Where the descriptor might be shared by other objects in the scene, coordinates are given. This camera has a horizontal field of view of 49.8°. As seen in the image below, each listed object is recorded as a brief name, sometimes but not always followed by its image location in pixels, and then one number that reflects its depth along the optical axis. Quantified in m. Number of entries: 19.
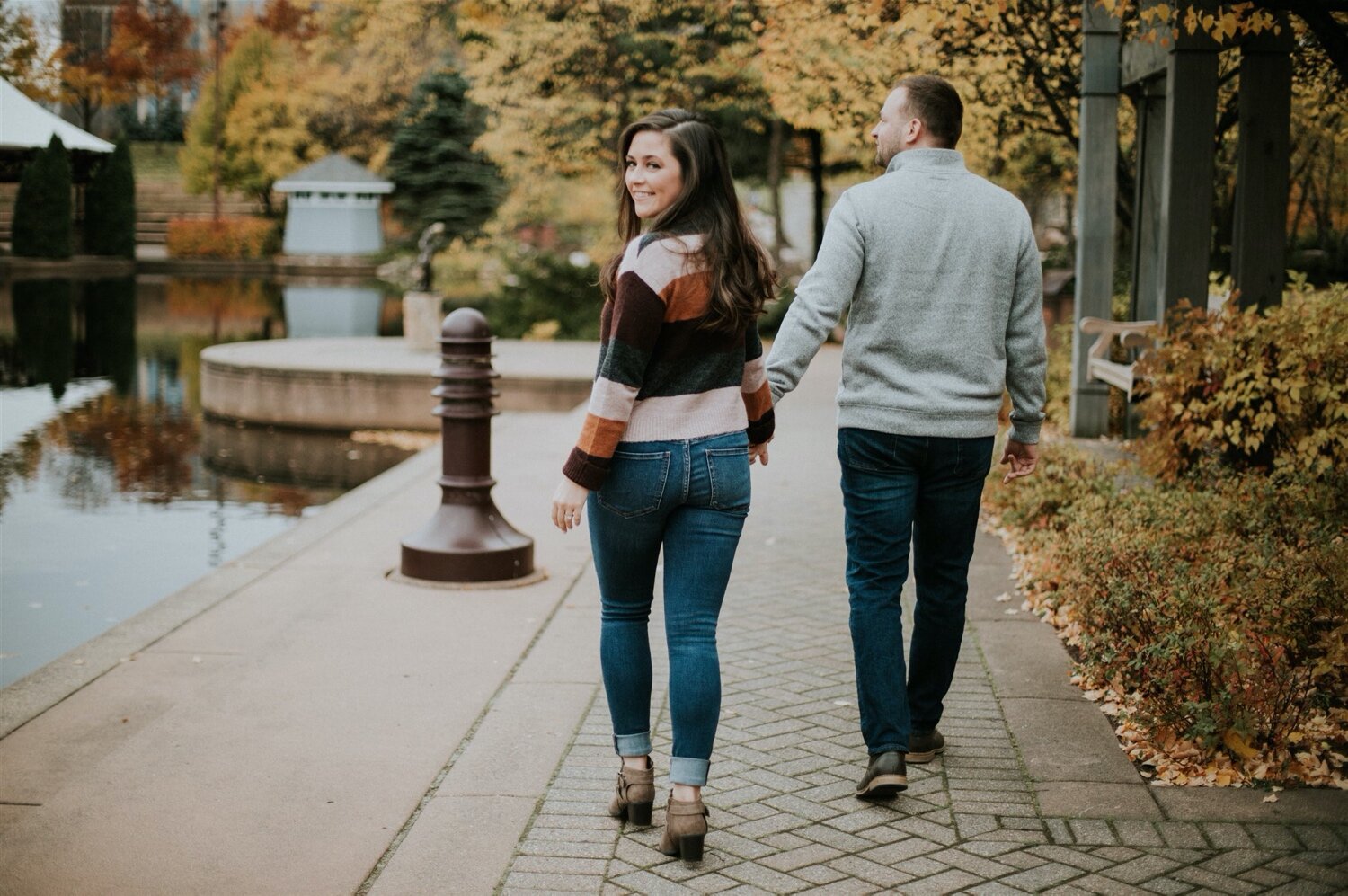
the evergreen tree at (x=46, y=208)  40.84
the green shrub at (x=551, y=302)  23.28
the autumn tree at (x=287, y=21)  57.62
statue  17.94
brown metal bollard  6.67
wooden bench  9.23
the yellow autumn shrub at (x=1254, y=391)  6.38
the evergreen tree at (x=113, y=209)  46.00
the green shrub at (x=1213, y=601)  4.07
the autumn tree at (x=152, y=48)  55.12
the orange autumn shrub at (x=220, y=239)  50.44
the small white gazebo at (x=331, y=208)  53.47
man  3.71
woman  3.37
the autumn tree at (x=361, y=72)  46.22
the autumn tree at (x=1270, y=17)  5.58
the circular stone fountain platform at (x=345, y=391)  15.12
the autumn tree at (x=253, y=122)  54.91
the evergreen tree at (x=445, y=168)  46.16
